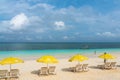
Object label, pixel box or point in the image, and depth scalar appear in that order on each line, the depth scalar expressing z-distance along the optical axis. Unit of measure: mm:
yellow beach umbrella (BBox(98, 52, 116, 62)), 9035
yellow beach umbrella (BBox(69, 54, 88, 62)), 8241
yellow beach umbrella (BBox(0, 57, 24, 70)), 7075
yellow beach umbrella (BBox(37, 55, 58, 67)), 7505
